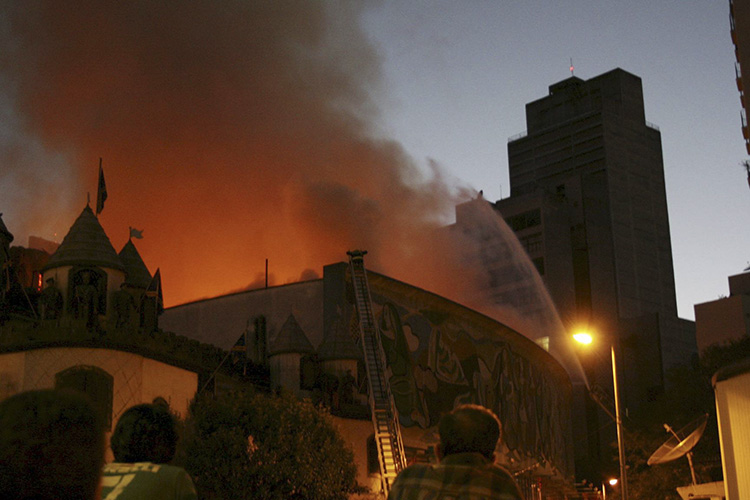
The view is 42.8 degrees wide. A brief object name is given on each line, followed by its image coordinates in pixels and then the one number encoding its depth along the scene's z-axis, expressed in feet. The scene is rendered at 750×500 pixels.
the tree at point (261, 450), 100.17
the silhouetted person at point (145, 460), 16.75
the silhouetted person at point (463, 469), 17.29
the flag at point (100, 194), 126.76
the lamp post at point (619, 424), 84.09
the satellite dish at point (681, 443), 95.75
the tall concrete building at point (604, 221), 335.47
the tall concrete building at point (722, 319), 273.33
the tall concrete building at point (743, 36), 168.45
